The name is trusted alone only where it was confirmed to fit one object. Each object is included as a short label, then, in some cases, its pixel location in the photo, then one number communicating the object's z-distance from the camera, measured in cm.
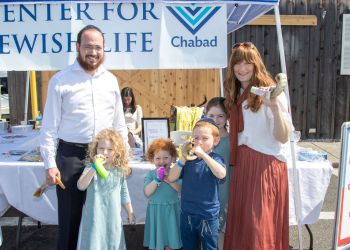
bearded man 237
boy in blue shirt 234
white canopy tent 274
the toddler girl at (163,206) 253
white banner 279
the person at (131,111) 433
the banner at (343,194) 249
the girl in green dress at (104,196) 239
